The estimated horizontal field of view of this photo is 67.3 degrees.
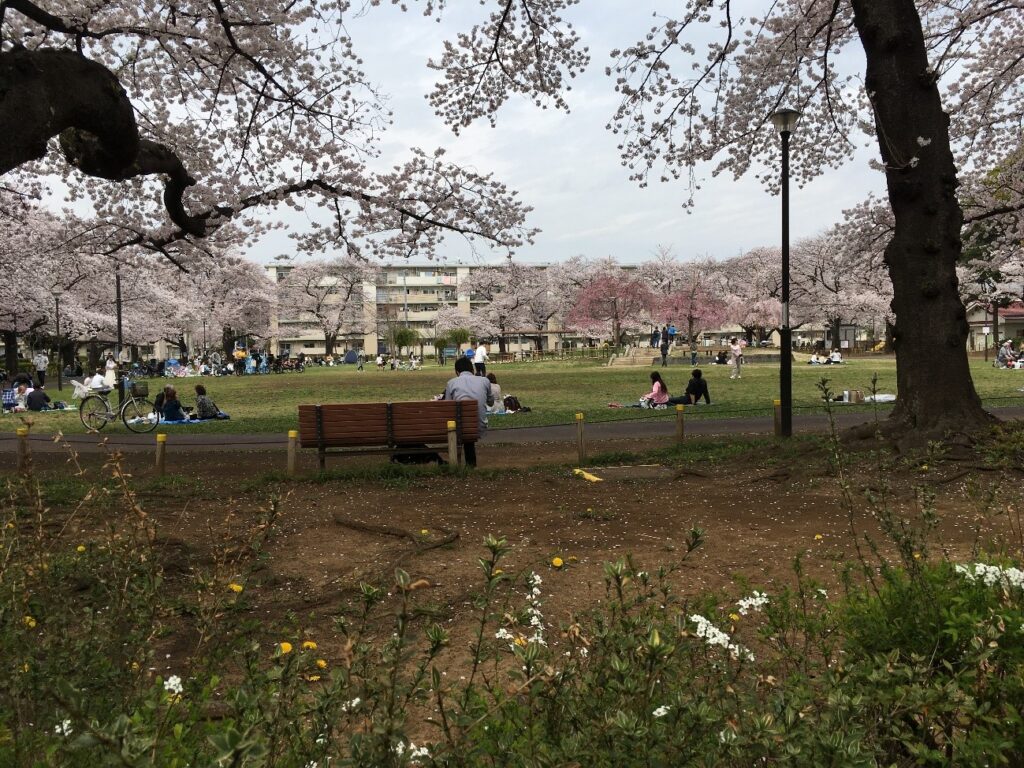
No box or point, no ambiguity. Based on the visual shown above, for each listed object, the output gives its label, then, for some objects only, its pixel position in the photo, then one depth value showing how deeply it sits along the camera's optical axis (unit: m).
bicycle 16.30
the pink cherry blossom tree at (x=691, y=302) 63.19
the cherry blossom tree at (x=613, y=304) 63.94
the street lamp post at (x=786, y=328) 11.35
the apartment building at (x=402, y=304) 93.12
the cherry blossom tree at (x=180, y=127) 6.87
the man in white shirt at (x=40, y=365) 34.53
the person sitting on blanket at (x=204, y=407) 18.31
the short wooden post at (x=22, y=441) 6.35
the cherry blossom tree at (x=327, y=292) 75.63
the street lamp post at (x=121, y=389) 22.29
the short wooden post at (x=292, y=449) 9.08
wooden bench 9.15
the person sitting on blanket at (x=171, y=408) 17.81
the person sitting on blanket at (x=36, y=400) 19.95
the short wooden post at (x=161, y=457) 9.40
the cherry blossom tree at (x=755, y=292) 68.19
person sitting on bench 9.99
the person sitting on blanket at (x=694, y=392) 18.97
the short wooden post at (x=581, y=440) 10.20
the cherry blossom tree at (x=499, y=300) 81.31
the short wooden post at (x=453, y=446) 8.98
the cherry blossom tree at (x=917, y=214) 7.96
